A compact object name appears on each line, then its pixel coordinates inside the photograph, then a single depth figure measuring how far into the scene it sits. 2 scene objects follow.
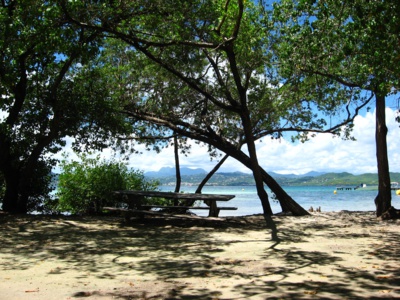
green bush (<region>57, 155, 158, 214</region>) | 12.91
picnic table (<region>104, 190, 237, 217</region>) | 10.46
